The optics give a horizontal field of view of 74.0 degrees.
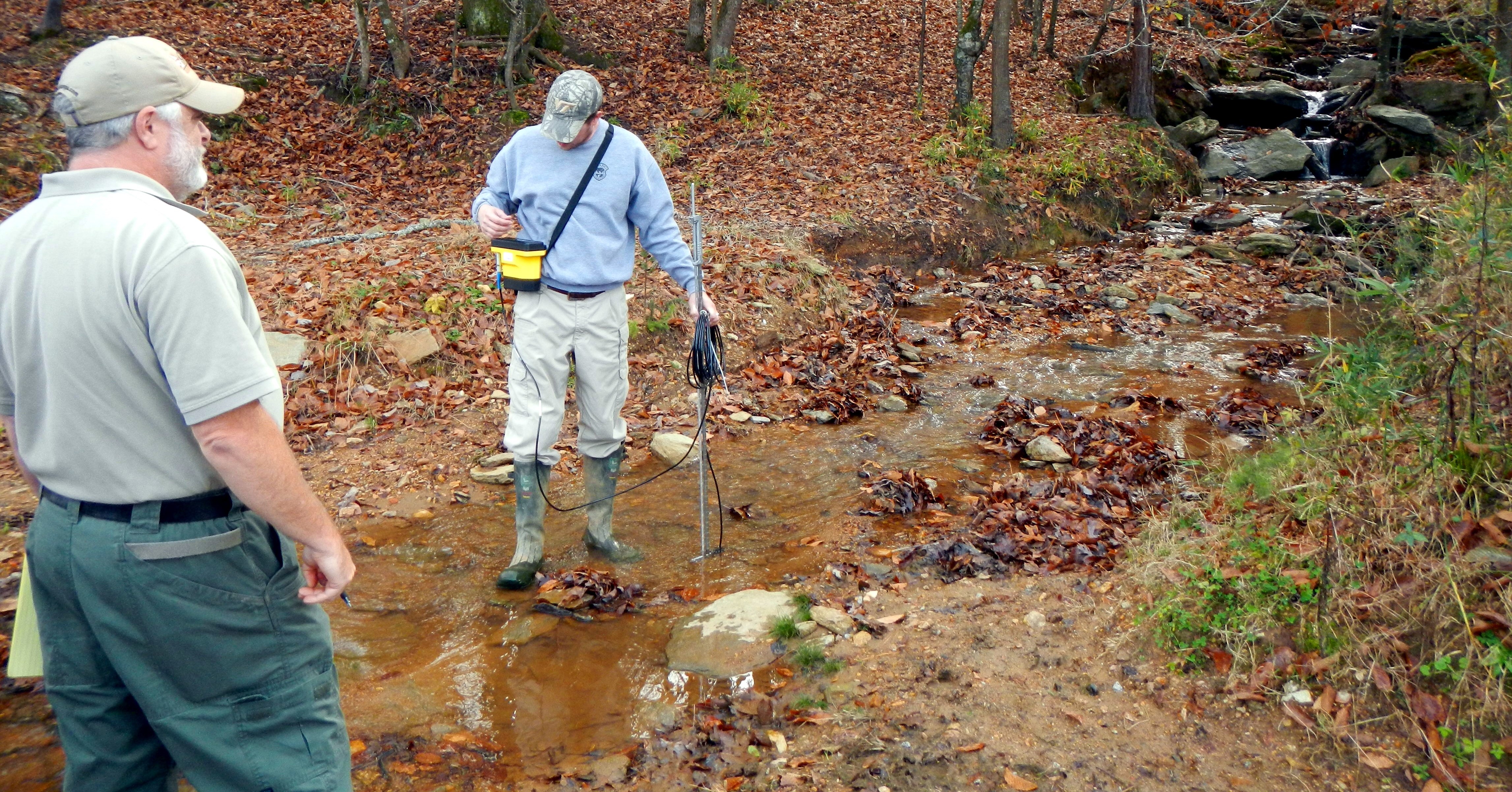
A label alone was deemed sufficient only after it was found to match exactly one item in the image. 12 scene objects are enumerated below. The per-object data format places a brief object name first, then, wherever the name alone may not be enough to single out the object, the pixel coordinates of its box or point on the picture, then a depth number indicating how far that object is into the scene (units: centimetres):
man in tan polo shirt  211
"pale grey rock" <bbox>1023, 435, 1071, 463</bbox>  680
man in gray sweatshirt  475
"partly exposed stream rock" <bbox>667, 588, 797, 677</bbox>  434
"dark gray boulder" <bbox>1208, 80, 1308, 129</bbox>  2014
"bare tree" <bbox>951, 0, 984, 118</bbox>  1514
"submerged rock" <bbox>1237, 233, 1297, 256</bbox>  1317
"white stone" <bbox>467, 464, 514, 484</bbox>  656
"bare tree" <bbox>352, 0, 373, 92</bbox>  1373
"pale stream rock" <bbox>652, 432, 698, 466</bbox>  688
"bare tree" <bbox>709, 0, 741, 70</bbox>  1642
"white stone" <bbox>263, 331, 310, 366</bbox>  730
